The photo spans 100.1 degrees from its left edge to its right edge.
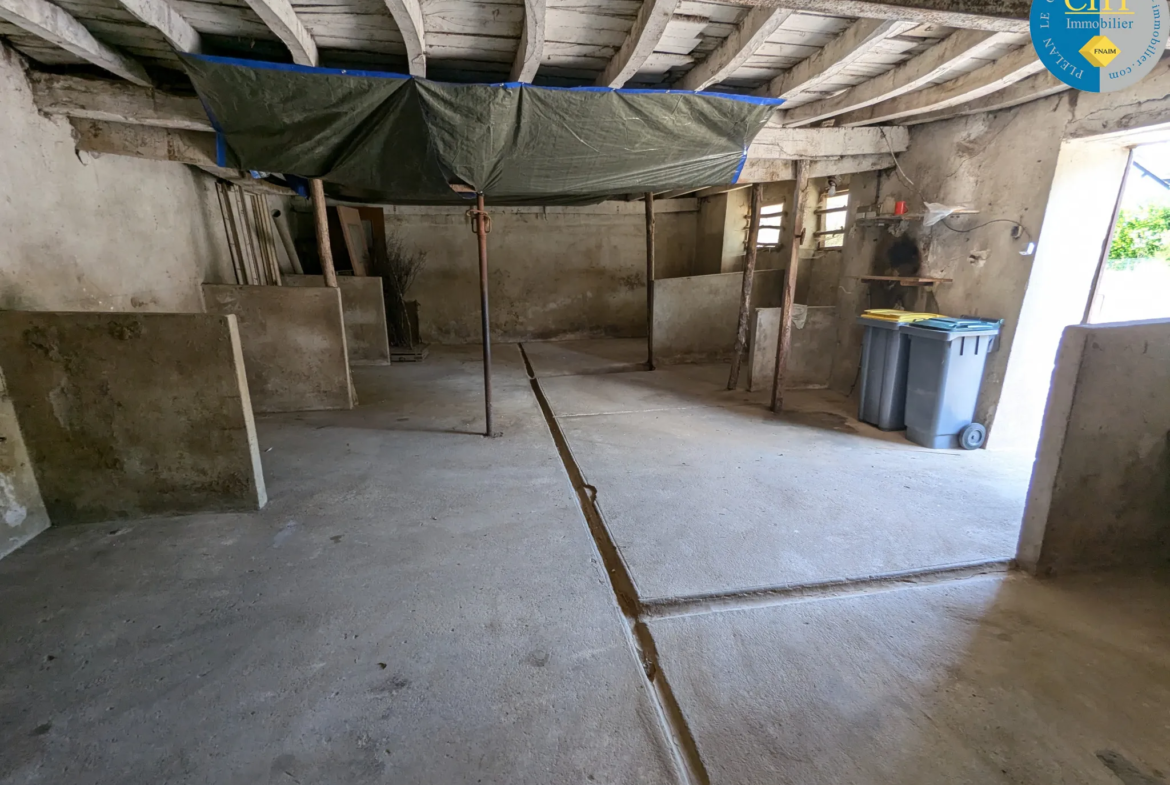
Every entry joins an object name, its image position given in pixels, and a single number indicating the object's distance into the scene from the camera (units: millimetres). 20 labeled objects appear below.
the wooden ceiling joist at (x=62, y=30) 2010
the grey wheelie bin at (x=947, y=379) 3229
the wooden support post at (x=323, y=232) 4004
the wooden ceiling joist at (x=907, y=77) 2357
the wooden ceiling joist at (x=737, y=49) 2127
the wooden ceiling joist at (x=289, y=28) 1997
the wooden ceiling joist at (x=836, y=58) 2234
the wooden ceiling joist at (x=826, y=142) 3701
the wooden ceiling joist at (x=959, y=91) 2521
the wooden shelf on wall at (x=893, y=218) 3482
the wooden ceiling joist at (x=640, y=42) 2035
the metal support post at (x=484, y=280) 3336
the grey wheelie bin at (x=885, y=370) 3559
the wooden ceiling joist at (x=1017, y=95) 2777
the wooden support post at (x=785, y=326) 4045
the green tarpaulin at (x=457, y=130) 2672
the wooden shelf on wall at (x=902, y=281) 3714
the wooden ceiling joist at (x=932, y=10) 1477
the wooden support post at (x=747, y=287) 4637
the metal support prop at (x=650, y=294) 5695
